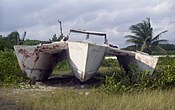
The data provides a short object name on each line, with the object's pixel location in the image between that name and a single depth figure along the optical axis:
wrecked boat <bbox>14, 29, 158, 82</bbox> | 7.94
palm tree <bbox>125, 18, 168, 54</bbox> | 20.16
